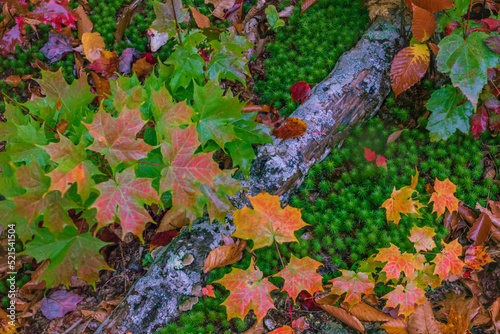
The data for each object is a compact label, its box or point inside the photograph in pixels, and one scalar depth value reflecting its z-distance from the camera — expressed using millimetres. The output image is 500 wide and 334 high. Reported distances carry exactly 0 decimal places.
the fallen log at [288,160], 2156
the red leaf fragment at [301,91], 2977
